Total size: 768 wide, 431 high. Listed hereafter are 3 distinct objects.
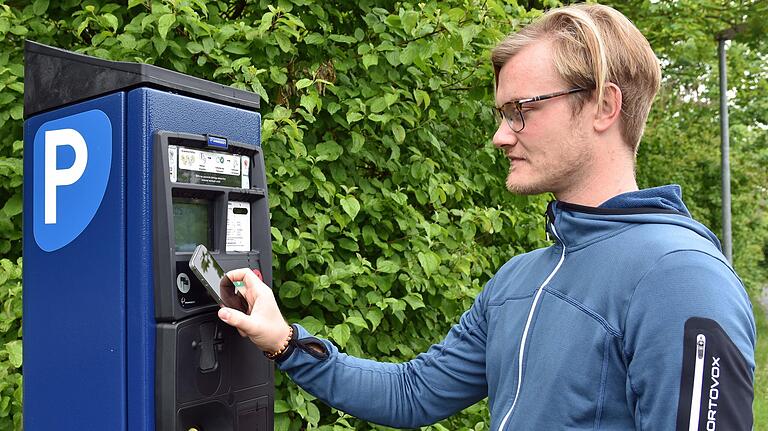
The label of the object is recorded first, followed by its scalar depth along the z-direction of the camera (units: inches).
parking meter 66.4
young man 46.7
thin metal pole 455.2
